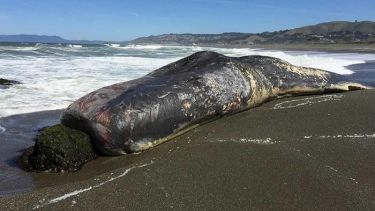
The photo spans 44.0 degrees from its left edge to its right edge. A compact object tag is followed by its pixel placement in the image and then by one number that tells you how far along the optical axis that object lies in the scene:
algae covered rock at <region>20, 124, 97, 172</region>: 3.80
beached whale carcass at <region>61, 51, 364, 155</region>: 4.15
